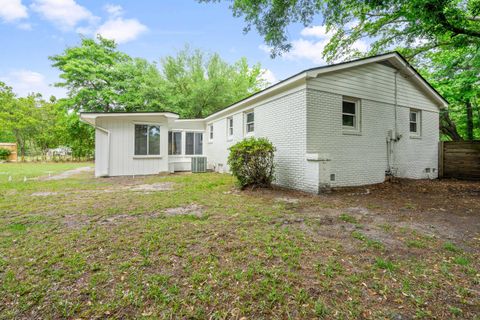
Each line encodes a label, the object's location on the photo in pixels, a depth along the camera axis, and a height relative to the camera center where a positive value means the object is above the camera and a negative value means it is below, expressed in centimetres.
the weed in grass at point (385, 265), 249 -123
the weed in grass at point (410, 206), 522 -114
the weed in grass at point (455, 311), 181 -128
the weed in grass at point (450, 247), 299 -123
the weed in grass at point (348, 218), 422 -118
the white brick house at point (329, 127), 705 +132
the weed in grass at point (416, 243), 310 -122
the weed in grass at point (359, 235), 336 -121
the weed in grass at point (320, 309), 180 -127
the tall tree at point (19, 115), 2325 +472
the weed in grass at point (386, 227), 378 -120
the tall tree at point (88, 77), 1926 +746
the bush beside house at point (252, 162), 693 -8
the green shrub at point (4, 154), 2233 +53
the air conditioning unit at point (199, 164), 1318 -28
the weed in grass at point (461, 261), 261 -124
